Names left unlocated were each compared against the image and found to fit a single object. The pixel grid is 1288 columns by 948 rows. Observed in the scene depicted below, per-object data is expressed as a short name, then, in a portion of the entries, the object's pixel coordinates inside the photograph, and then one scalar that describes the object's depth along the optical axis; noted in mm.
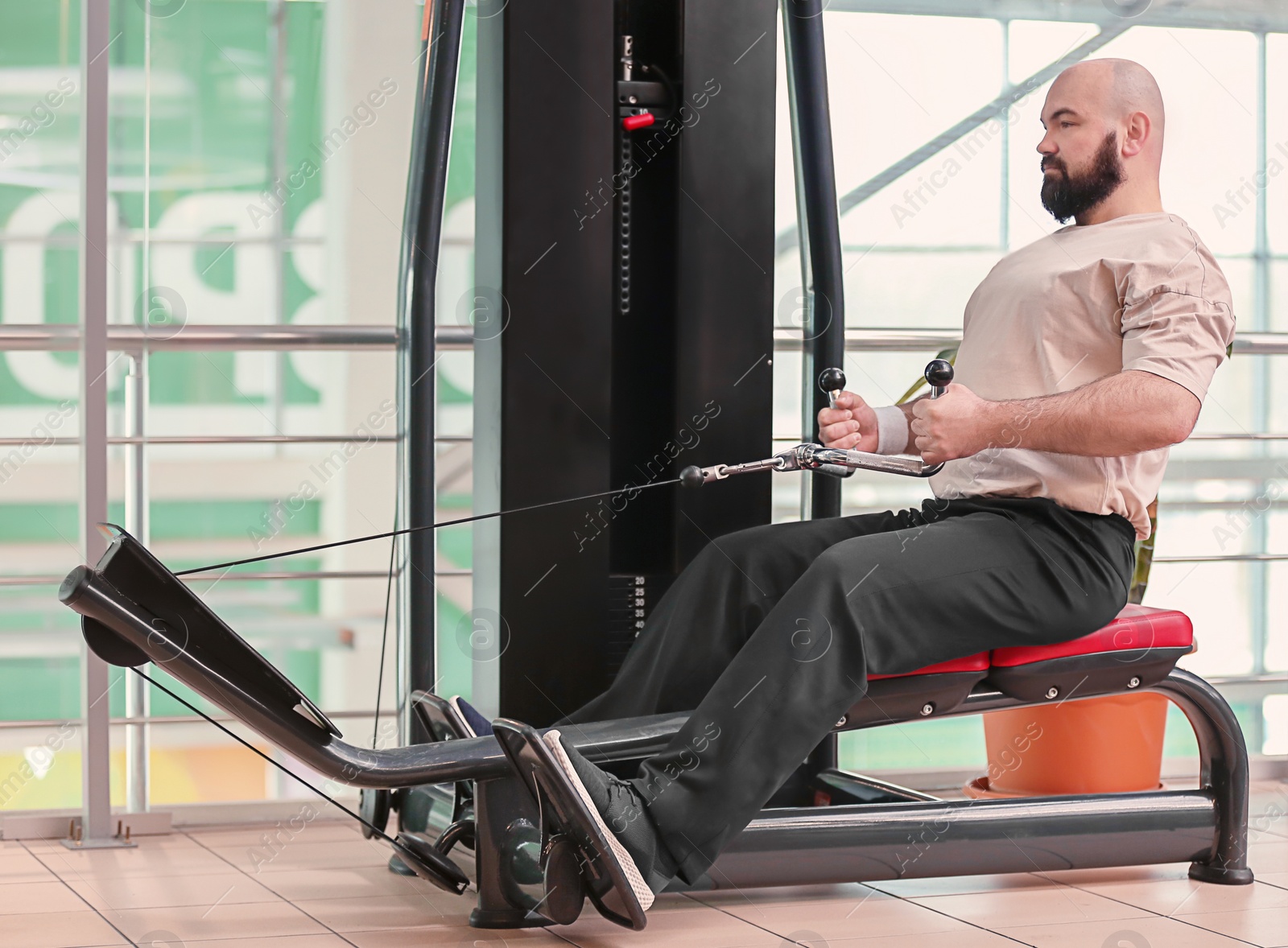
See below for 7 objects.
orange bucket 4652
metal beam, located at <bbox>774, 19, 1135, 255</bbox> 9141
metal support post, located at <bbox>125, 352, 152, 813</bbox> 5145
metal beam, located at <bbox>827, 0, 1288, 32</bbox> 13406
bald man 3498
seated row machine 3297
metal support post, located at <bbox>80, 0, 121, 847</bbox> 4660
